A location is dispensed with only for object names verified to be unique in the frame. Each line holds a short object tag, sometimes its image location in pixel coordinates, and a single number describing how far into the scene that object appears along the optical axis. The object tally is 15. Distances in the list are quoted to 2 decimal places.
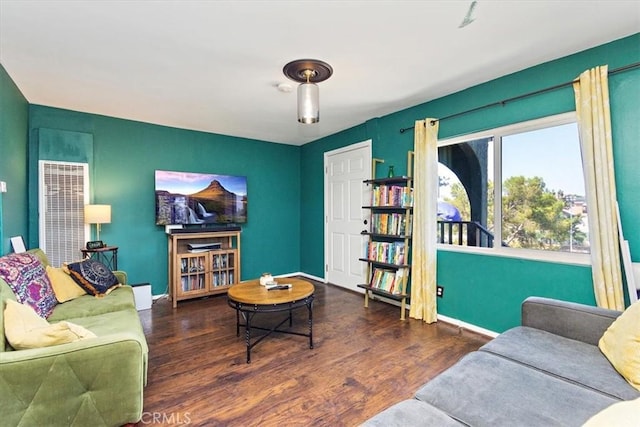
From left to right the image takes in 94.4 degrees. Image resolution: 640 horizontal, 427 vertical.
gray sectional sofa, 1.07
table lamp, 3.30
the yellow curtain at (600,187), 2.03
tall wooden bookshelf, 3.34
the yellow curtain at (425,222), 3.12
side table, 3.30
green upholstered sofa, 1.31
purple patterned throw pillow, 1.85
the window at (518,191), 2.35
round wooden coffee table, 2.33
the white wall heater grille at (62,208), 3.35
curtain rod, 2.02
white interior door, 4.22
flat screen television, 4.04
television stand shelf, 3.80
